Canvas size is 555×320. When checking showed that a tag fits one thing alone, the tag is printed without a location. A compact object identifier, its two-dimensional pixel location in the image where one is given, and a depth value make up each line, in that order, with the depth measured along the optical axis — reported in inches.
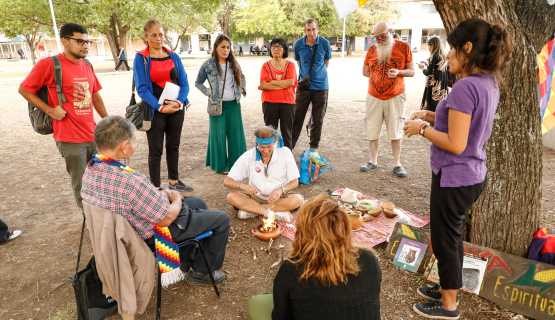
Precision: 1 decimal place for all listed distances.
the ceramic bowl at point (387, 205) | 156.1
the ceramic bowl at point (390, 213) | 153.7
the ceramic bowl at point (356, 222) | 144.1
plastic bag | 197.8
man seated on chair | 85.6
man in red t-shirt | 128.6
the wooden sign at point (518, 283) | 98.4
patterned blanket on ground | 140.5
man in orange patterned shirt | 189.2
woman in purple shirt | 76.8
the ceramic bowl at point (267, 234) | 139.6
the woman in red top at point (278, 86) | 203.5
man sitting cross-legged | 156.0
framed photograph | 121.2
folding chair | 95.0
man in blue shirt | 218.8
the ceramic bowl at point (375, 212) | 155.9
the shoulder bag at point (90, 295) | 91.1
